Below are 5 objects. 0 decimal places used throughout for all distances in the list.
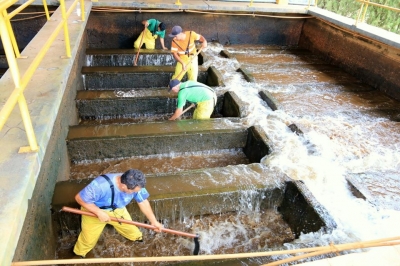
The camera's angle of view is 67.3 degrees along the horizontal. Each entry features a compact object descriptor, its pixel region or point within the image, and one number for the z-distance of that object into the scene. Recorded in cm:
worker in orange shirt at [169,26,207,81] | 664
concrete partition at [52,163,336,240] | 390
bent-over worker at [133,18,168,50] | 841
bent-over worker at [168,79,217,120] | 559
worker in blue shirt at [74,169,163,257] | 315
